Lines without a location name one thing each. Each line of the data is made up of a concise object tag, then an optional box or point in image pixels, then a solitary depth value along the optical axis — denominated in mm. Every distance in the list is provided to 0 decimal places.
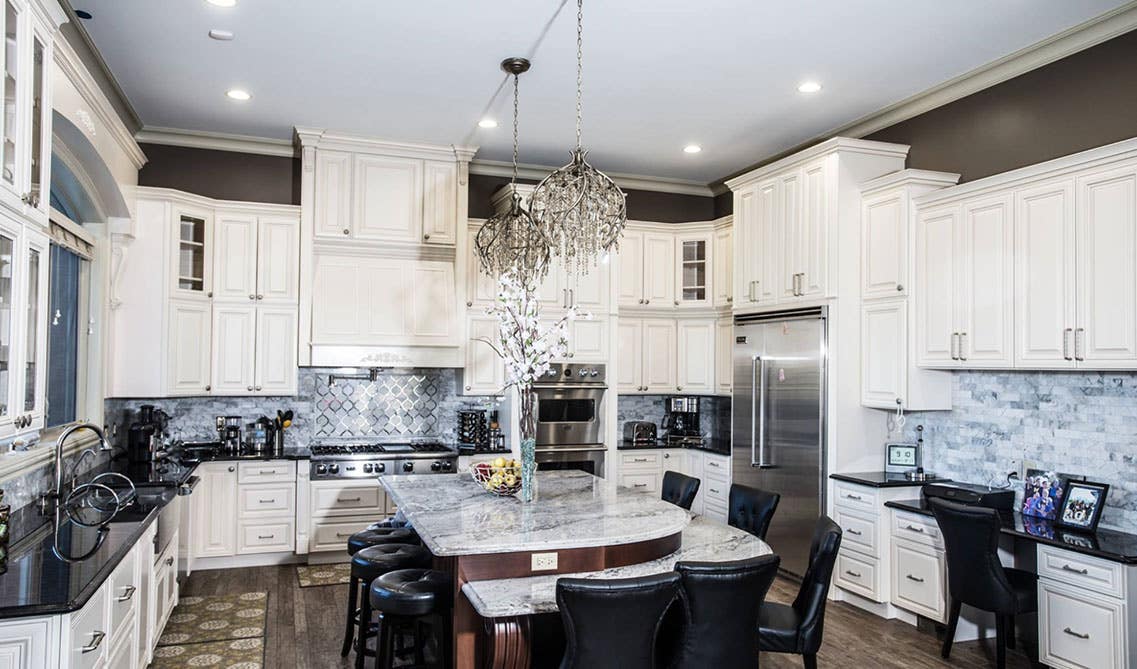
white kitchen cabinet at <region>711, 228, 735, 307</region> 7055
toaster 7312
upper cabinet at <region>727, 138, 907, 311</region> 5336
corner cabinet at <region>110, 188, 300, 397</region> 5609
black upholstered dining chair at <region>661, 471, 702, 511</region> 4660
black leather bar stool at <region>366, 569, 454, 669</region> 3266
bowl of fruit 4012
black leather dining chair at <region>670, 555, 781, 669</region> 2705
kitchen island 2875
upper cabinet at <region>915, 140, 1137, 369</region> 3807
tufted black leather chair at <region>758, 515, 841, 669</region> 3307
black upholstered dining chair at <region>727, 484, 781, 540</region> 4172
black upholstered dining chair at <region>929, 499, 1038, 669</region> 3906
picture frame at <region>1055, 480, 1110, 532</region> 3977
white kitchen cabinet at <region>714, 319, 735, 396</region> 7070
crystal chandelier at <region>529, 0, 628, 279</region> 3855
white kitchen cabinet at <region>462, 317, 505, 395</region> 6527
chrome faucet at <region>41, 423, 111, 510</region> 3650
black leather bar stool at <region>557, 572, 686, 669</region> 2516
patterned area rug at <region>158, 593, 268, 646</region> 4453
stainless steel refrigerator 5406
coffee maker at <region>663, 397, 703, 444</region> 7504
